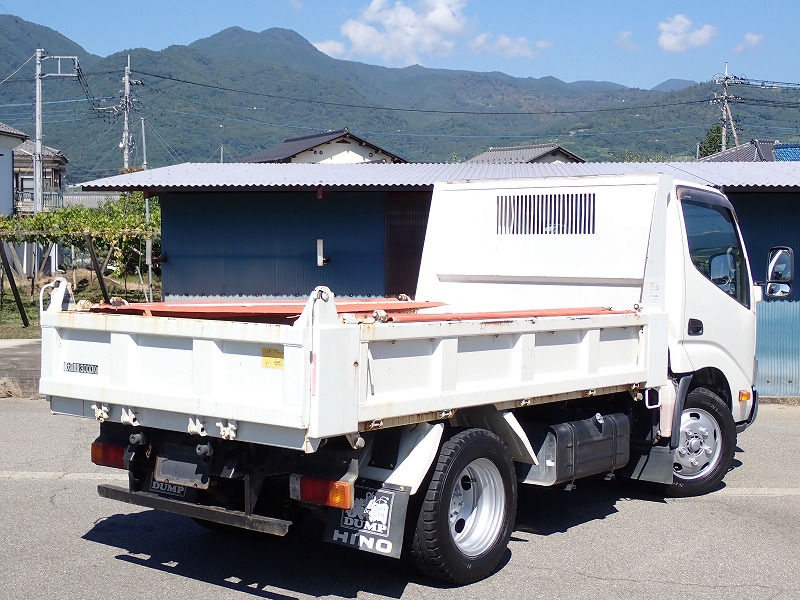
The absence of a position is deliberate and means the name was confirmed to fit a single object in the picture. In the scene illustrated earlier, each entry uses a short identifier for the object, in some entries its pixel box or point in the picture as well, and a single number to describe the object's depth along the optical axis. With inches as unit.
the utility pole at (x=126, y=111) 2079.2
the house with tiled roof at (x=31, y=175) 2440.9
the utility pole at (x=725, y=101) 2018.9
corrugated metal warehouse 660.1
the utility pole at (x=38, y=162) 1413.6
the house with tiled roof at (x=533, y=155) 1496.1
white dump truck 215.5
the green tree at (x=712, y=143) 2780.5
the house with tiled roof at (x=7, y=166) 1830.7
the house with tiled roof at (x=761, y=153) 1145.4
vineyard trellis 894.4
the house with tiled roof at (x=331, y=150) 1680.6
